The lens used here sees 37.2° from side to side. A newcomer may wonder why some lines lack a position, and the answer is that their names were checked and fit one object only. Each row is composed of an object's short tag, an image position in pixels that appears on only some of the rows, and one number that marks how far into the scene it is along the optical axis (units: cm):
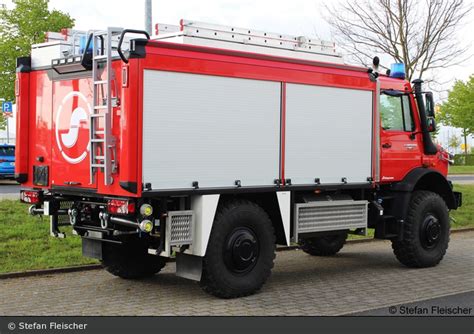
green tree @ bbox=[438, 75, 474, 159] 5231
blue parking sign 2519
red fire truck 742
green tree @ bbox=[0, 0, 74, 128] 3125
